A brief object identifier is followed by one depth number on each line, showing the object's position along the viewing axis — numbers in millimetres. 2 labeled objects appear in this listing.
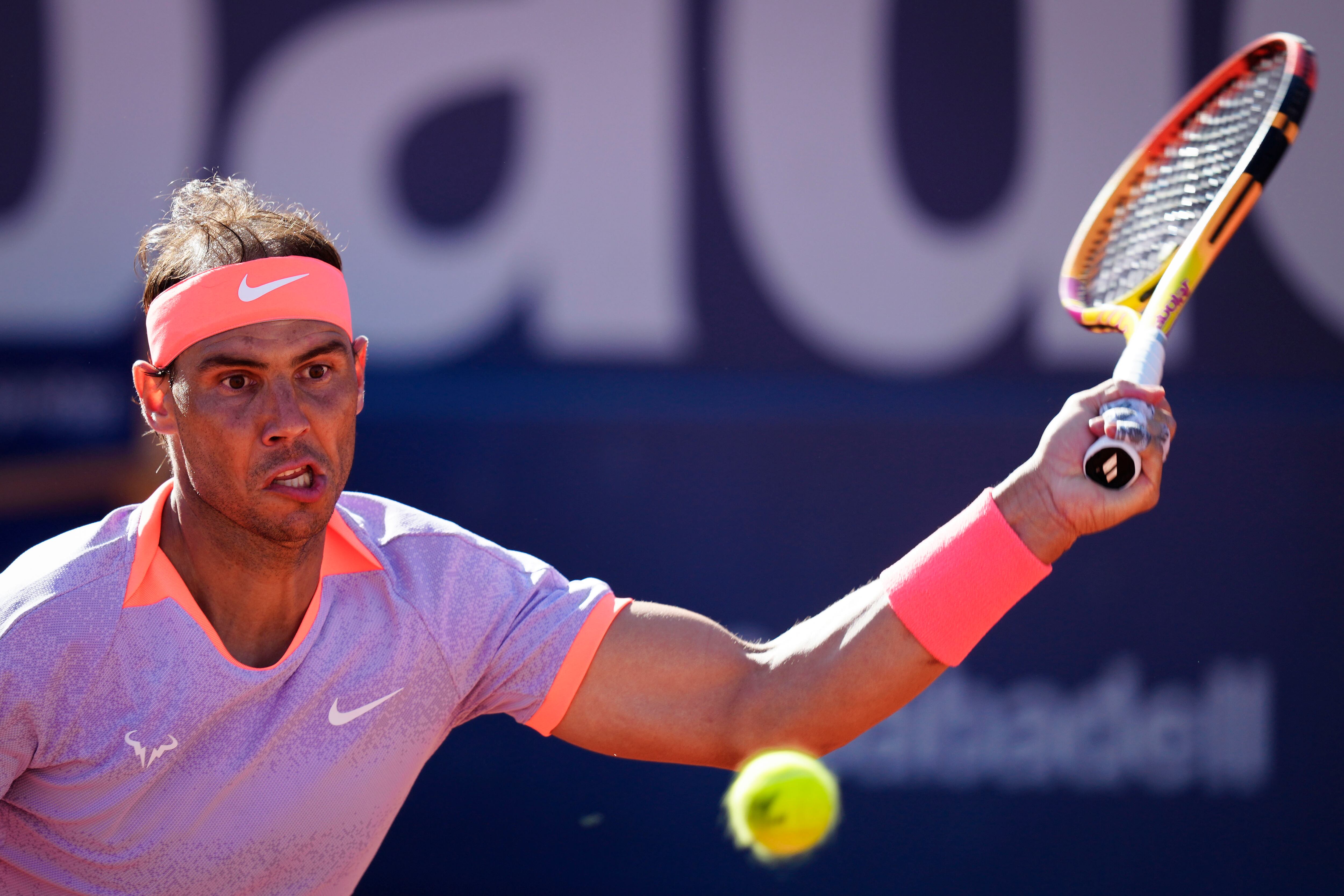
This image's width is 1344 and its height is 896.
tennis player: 12509
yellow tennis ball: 12481
